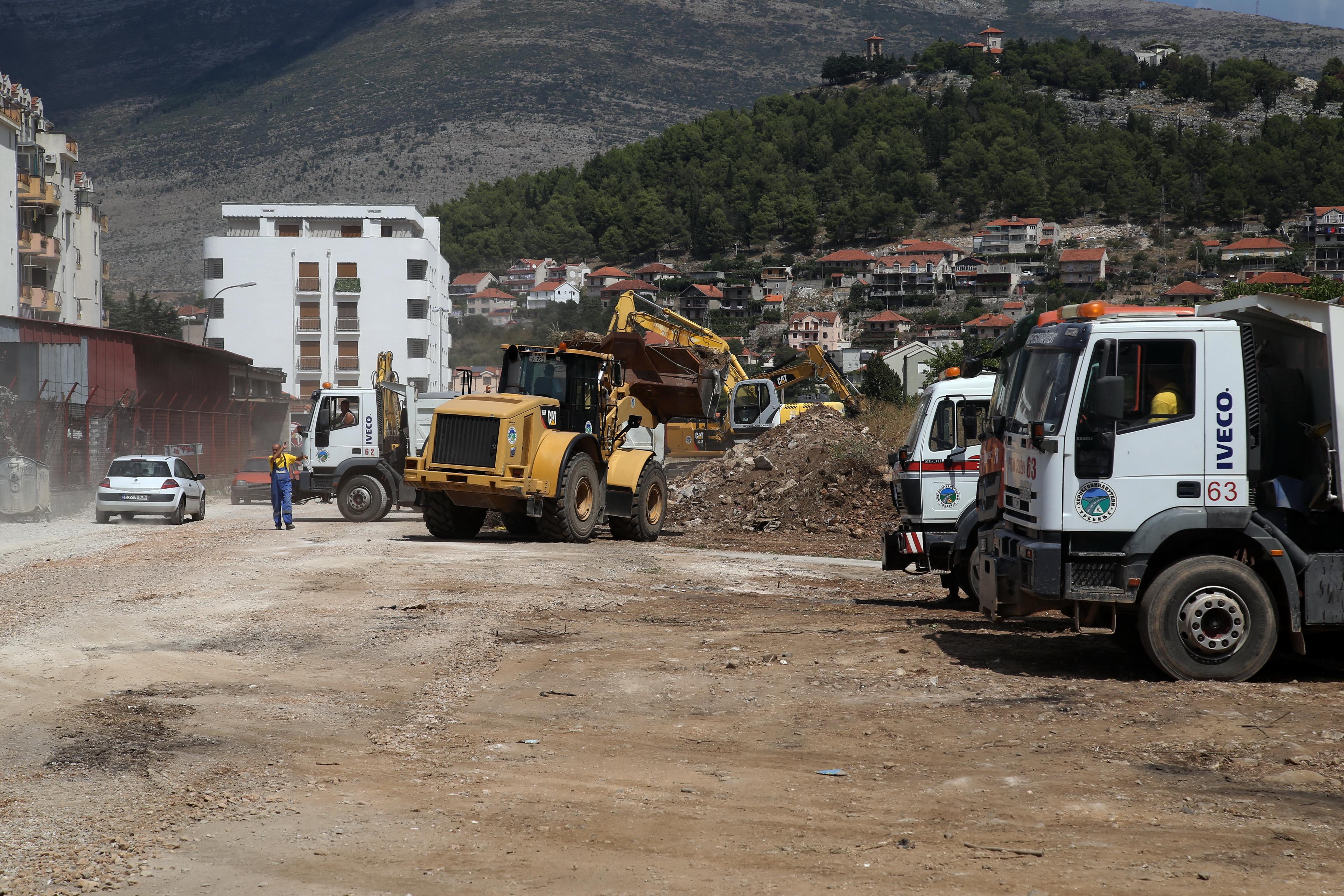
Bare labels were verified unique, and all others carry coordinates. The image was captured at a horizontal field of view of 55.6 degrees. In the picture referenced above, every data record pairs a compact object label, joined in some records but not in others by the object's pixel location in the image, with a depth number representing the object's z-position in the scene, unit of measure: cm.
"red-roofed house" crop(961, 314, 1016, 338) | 16136
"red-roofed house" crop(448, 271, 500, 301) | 18964
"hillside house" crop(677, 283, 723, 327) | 18738
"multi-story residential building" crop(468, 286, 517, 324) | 17762
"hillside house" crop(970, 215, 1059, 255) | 19538
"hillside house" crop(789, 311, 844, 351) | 17538
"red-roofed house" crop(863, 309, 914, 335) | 17875
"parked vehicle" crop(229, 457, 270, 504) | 3916
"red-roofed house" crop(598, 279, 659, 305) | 18126
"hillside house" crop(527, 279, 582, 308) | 18388
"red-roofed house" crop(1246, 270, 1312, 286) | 10975
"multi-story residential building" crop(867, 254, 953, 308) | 19325
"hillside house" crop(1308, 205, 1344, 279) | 17200
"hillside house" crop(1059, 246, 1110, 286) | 17588
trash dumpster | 2877
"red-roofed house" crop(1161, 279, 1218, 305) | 13562
